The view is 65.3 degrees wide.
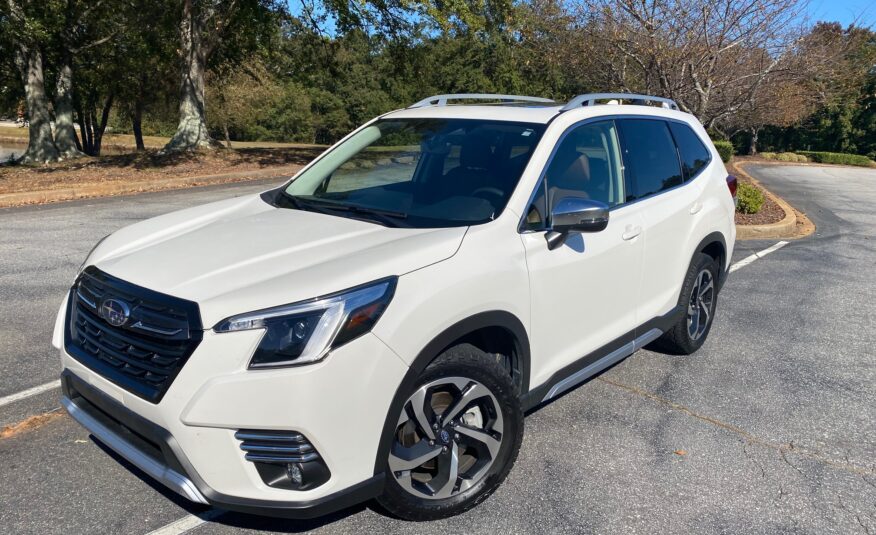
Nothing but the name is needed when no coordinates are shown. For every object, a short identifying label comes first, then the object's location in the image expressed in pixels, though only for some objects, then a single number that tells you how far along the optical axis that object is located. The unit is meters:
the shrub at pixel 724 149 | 27.44
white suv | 2.43
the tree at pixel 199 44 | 18.95
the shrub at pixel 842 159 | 43.47
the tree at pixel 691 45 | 12.23
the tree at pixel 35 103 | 18.27
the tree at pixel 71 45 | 19.55
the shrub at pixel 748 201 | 11.54
